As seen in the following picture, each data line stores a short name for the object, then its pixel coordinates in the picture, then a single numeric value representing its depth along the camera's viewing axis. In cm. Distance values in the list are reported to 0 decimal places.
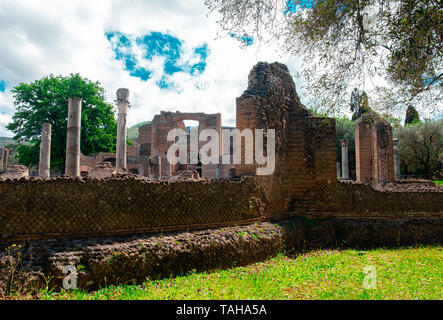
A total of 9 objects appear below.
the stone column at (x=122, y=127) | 1398
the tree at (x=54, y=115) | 2084
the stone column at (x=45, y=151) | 1480
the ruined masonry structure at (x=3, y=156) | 2045
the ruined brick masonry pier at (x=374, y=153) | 1355
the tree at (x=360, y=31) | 429
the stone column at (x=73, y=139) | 1109
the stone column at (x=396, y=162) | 1936
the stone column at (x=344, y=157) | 2073
